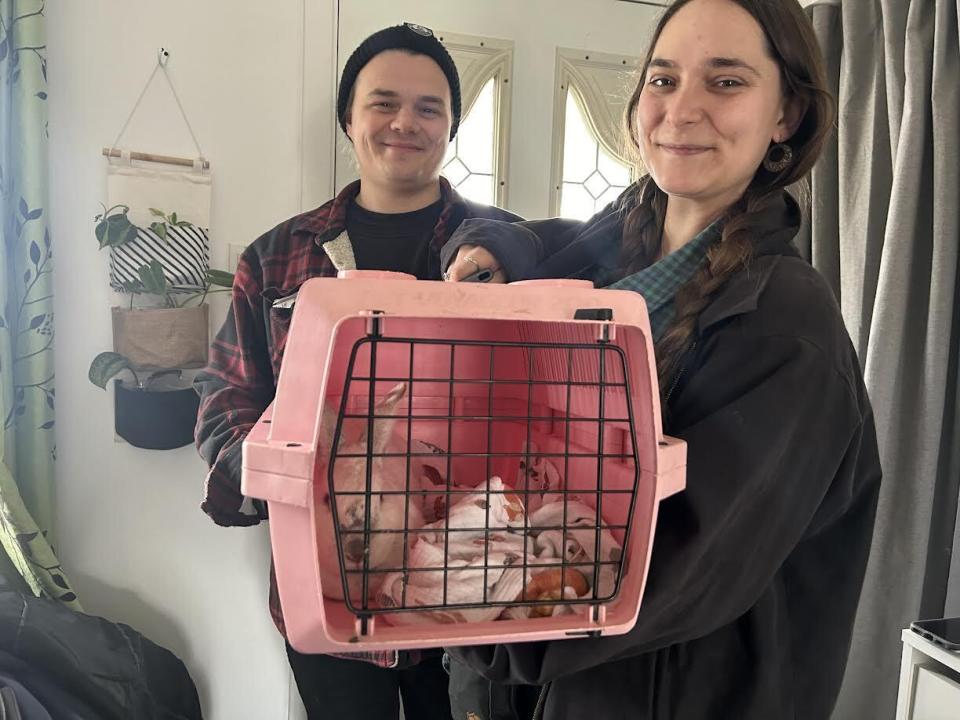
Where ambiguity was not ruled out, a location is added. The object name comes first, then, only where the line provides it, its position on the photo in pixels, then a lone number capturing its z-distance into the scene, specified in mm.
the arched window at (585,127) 1994
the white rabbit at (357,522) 577
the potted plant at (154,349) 1723
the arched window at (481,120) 1910
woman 604
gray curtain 1428
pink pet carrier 511
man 1271
